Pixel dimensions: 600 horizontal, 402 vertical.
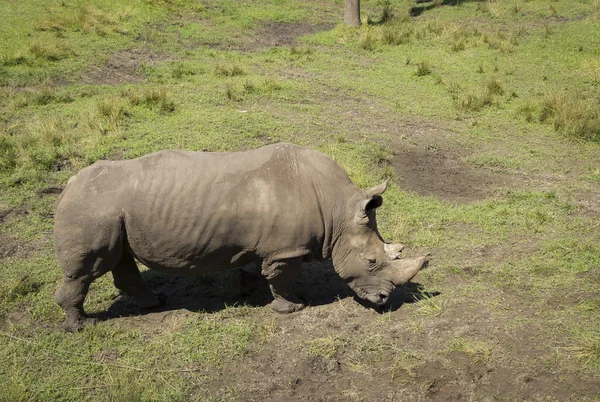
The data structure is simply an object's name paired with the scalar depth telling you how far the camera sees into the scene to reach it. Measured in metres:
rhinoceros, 10.49
